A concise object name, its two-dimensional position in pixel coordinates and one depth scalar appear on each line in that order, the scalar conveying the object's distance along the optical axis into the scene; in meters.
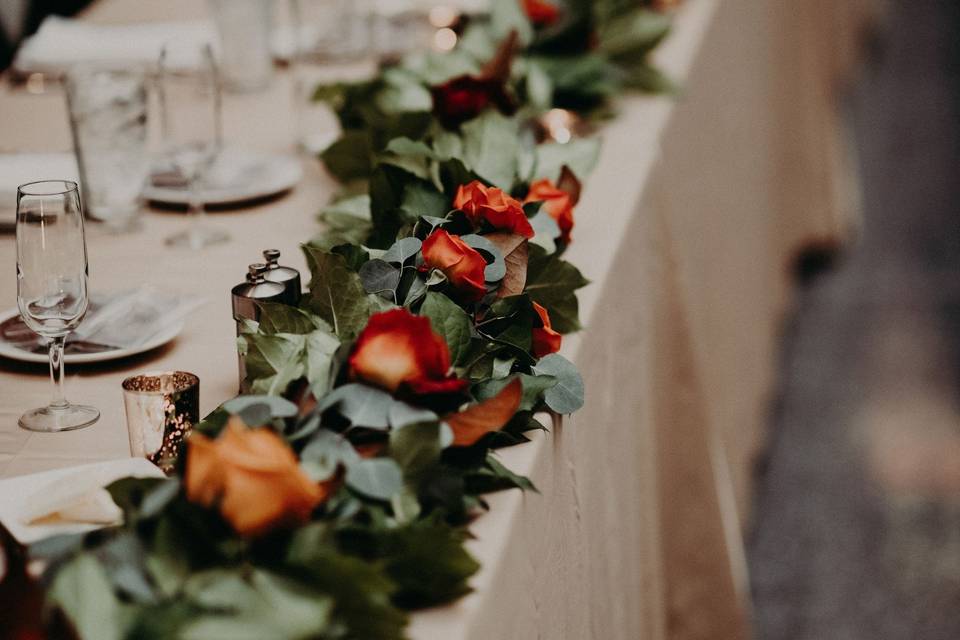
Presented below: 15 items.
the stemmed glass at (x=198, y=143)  2.17
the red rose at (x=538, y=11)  2.60
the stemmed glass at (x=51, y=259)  1.72
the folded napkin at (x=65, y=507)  1.59
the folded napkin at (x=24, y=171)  2.21
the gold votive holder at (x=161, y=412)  1.68
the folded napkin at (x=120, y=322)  1.90
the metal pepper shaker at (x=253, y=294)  1.74
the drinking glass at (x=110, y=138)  2.17
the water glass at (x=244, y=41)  2.72
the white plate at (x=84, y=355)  1.87
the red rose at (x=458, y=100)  2.19
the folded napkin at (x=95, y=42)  2.83
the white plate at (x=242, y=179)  2.31
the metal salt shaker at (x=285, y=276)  1.77
